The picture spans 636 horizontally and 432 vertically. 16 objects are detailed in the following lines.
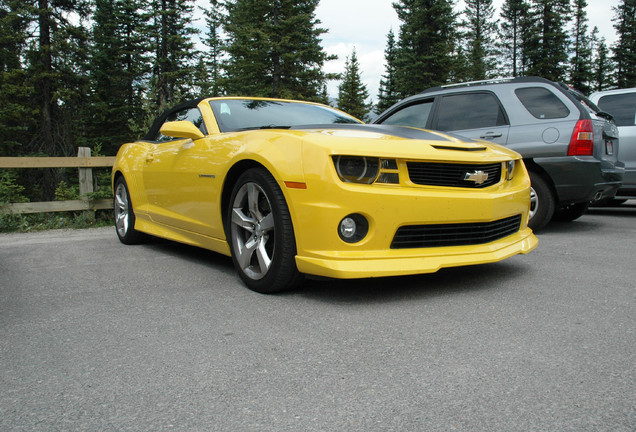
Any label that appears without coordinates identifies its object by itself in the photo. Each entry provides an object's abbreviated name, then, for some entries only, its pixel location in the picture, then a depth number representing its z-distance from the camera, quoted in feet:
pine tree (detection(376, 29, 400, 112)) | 140.87
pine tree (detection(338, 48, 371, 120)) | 147.02
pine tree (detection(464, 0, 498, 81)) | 168.76
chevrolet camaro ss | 9.61
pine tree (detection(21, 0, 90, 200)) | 75.20
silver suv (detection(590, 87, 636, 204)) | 23.54
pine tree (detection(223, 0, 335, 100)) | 80.28
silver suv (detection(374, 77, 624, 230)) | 17.54
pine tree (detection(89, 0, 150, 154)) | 109.70
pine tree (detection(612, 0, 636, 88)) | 152.97
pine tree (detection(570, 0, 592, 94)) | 145.04
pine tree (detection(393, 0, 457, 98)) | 100.89
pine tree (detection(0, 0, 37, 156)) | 74.02
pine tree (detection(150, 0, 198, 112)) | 96.73
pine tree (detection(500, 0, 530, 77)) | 159.43
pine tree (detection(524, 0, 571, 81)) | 135.95
